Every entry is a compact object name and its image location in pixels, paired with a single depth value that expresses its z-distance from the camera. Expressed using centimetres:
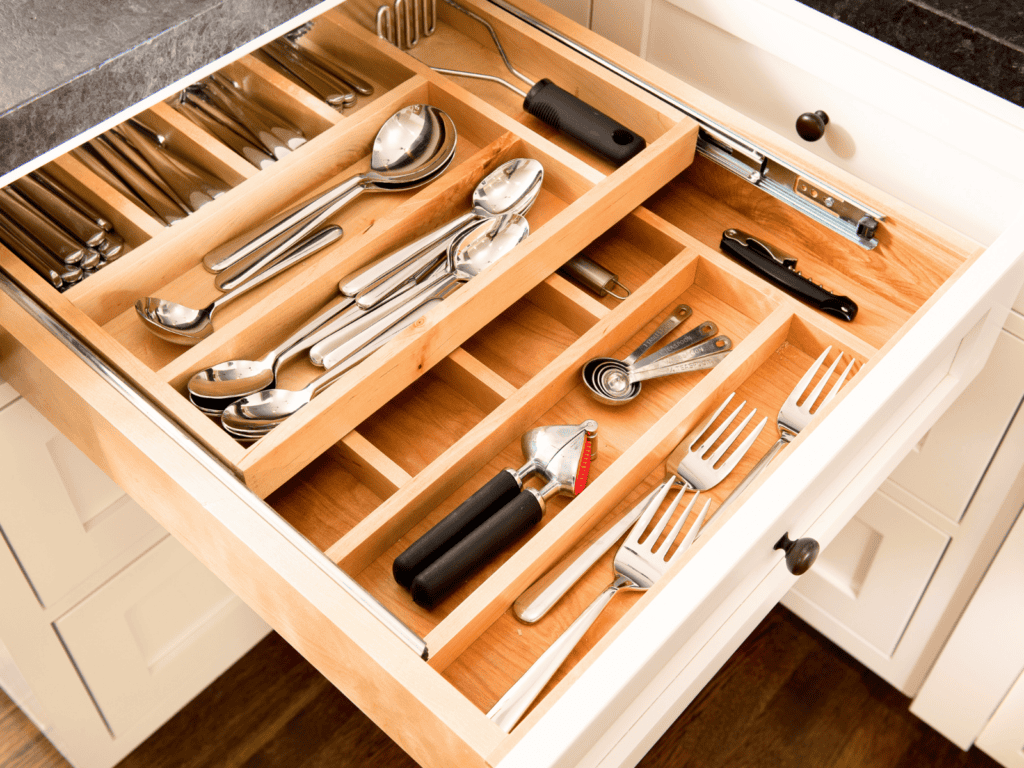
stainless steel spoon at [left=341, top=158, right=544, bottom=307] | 90
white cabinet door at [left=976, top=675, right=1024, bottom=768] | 133
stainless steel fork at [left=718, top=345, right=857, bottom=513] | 86
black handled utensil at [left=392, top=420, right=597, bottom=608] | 75
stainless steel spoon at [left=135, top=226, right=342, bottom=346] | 85
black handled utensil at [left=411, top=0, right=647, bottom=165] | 100
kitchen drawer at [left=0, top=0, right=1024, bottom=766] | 66
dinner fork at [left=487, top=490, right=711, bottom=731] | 70
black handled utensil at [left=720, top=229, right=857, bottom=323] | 94
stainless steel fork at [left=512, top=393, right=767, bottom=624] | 76
